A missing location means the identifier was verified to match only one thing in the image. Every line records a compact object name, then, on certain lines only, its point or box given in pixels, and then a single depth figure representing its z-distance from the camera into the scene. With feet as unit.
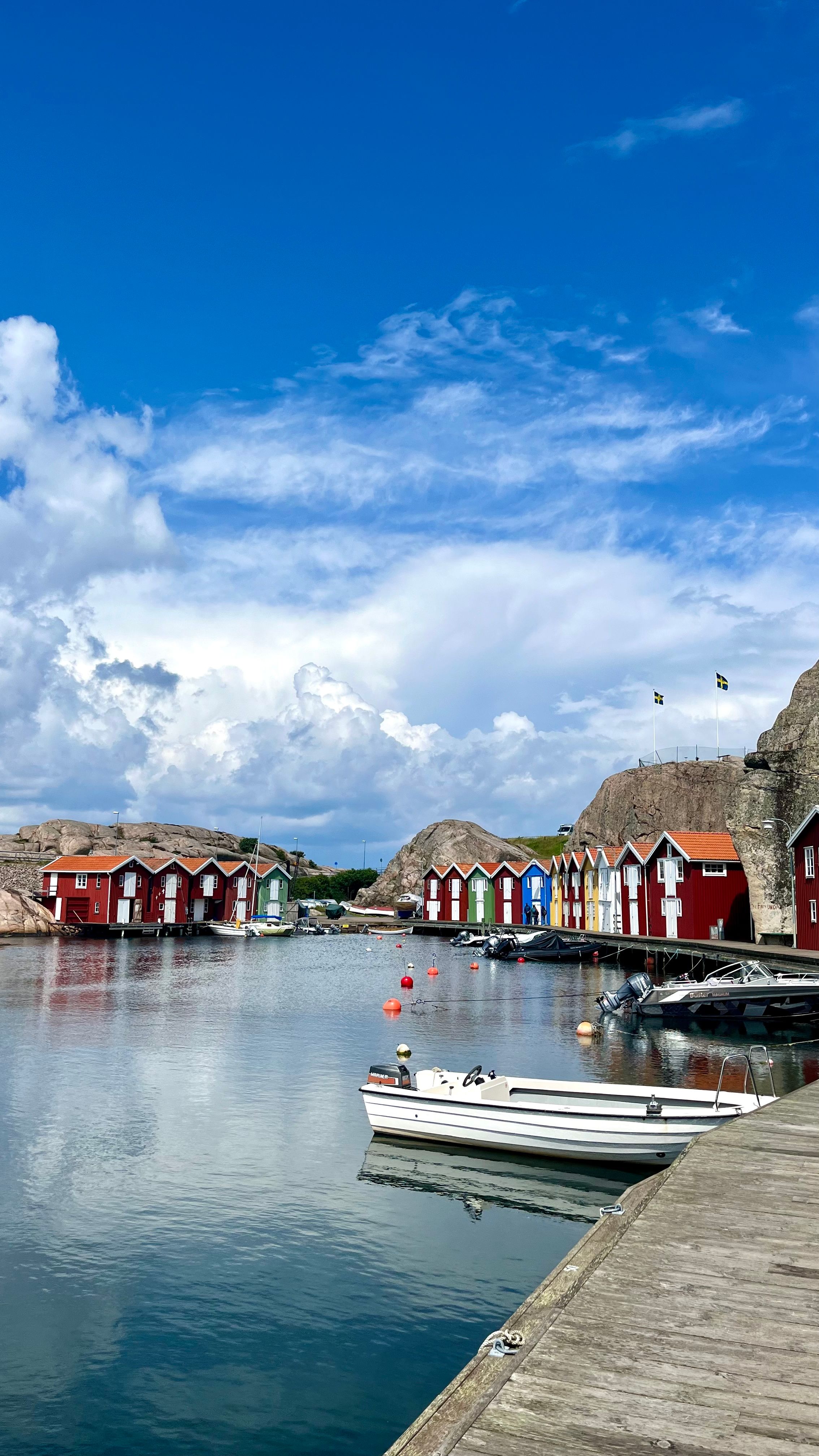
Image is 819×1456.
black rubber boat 285.23
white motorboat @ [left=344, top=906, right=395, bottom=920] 527.81
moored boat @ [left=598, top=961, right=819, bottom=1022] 140.36
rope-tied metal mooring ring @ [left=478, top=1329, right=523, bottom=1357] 25.88
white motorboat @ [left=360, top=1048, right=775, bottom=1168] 68.03
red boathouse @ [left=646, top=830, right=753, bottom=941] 241.96
